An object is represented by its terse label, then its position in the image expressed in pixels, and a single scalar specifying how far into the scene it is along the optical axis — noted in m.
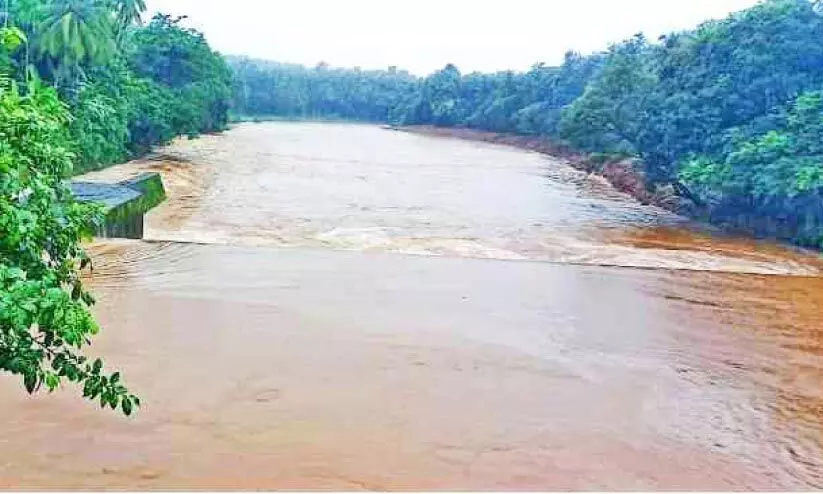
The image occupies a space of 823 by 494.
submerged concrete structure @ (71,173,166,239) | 14.76
